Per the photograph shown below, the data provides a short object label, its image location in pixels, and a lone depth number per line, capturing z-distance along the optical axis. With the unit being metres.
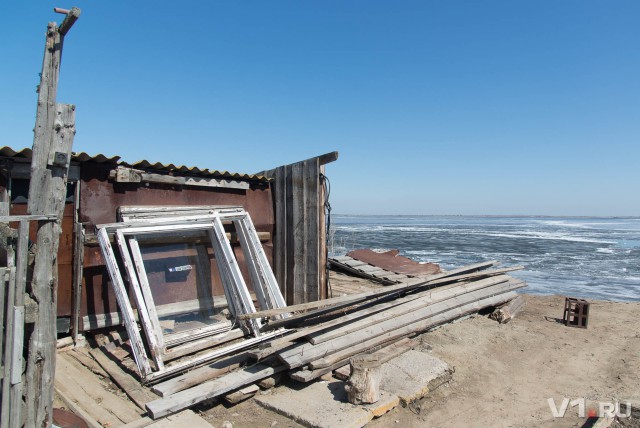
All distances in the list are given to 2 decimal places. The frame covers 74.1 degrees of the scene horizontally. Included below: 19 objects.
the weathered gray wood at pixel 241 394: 4.75
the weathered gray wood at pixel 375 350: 5.29
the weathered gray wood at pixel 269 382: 5.09
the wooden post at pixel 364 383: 4.58
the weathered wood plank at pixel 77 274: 5.59
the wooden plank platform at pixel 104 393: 4.13
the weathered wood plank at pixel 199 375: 4.58
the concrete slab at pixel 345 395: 4.42
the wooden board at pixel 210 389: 4.23
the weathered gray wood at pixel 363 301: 5.69
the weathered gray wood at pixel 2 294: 2.86
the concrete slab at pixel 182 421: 4.07
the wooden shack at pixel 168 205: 5.58
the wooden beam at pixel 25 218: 2.81
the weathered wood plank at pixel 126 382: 4.51
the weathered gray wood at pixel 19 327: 2.93
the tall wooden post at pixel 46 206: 3.09
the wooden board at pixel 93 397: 4.21
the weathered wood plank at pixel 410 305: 5.69
